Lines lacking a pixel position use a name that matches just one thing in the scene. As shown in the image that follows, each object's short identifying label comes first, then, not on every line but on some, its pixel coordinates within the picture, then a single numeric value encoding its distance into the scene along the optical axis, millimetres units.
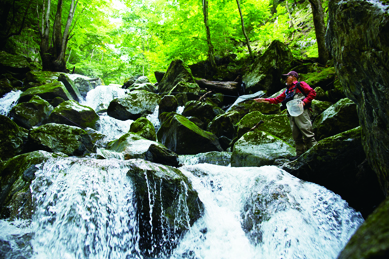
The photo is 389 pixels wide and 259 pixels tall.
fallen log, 13078
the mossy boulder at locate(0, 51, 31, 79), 12609
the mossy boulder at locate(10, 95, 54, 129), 8250
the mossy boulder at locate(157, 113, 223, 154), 7699
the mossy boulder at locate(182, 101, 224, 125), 10312
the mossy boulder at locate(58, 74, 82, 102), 12799
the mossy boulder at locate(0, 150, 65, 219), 3262
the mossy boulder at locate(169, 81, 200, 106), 12174
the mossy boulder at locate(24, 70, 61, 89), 11890
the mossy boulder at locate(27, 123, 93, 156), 5648
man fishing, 5066
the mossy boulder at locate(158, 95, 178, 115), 11219
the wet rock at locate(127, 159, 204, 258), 3600
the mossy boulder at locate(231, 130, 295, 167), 5449
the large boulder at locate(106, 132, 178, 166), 6430
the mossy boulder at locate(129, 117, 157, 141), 8678
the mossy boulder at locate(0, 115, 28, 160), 5262
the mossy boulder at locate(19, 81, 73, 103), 10020
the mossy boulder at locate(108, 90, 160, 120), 11461
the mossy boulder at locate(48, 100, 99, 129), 8625
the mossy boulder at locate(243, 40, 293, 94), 11477
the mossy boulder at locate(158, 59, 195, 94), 14088
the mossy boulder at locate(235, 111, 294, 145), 6547
